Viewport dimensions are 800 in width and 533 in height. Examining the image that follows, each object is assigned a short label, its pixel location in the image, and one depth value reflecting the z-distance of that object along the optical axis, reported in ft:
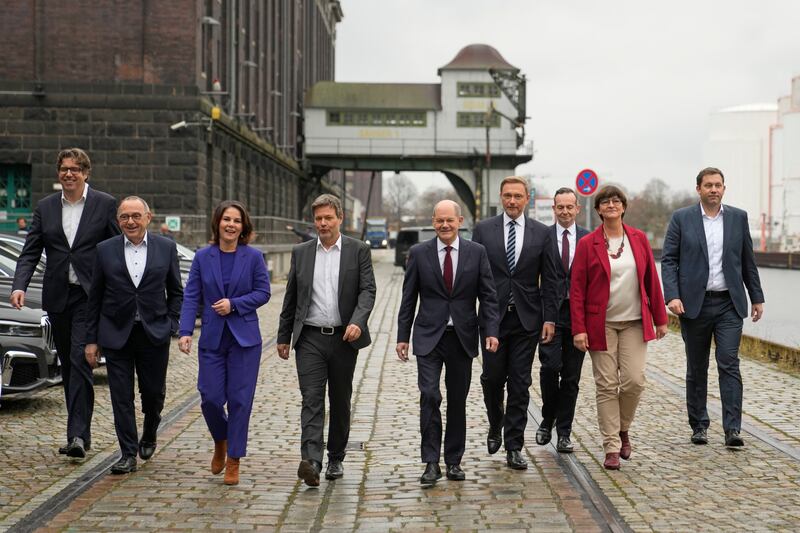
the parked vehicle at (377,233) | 417.49
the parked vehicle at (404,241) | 185.54
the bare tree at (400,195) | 597.52
